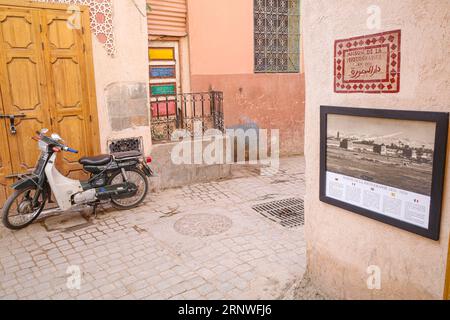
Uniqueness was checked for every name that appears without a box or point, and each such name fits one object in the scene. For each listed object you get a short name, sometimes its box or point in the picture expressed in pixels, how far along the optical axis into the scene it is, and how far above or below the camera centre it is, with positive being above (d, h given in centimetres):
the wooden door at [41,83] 575 +22
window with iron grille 929 +138
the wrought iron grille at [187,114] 787 -43
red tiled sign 280 +20
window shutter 770 +156
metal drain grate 578 -192
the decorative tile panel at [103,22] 631 +122
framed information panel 262 -57
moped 558 -137
